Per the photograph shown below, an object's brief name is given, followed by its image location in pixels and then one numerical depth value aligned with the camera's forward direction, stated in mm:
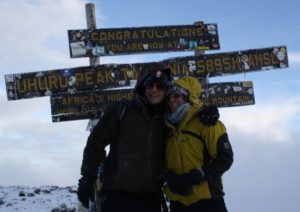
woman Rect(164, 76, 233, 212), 3604
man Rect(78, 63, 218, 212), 3709
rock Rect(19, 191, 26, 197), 10106
